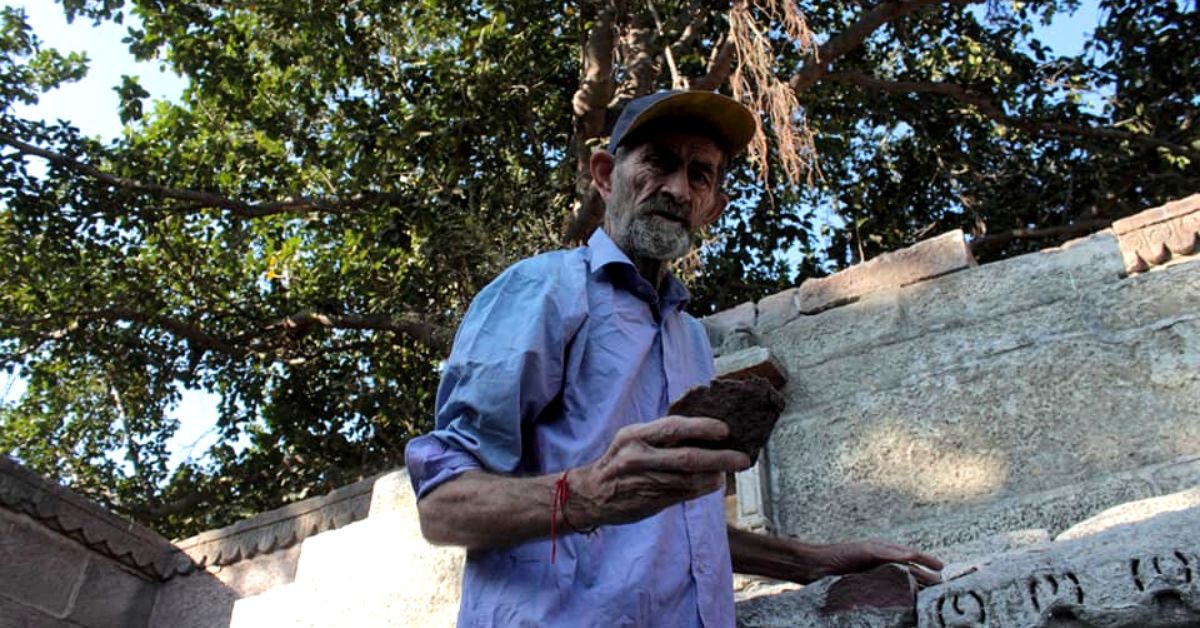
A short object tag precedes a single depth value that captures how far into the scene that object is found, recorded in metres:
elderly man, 1.78
